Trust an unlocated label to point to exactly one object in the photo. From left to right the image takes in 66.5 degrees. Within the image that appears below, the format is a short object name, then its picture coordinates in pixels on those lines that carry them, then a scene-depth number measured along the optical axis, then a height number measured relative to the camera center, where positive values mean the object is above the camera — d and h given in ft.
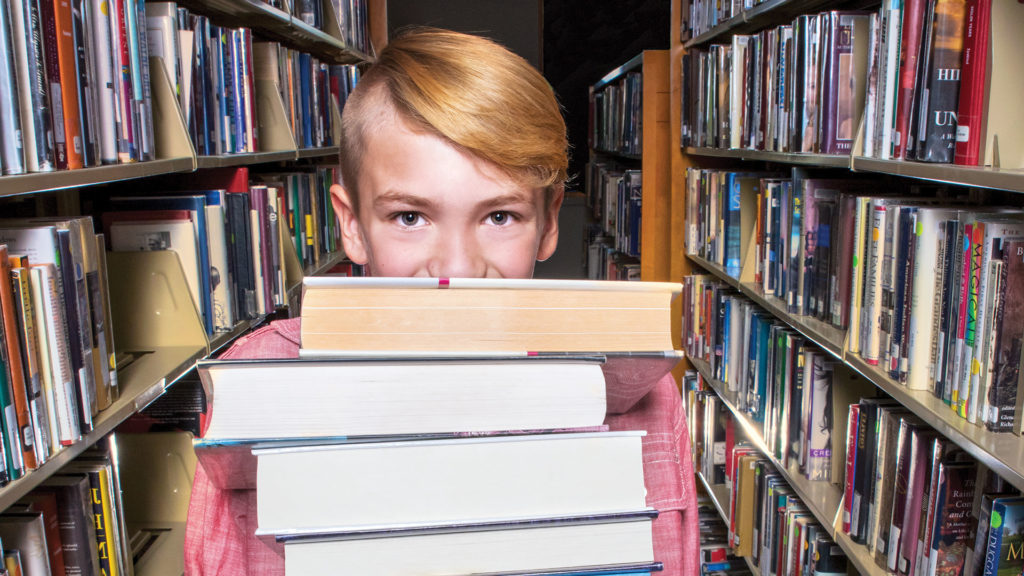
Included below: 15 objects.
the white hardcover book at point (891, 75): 4.30 +0.56
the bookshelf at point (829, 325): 3.42 -1.05
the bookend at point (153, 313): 5.02 -0.78
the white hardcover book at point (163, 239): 5.12 -0.30
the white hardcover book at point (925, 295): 4.07 -0.64
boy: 2.12 +0.02
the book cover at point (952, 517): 3.95 -1.73
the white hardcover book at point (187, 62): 5.30 +0.88
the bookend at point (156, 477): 5.35 -1.95
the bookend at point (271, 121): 7.29 +0.65
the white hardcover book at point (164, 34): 4.87 +0.99
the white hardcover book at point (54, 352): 3.41 -0.69
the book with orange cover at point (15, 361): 3.15 -0.67
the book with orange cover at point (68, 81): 3.63 +0.54
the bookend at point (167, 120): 4.84 +0.45
